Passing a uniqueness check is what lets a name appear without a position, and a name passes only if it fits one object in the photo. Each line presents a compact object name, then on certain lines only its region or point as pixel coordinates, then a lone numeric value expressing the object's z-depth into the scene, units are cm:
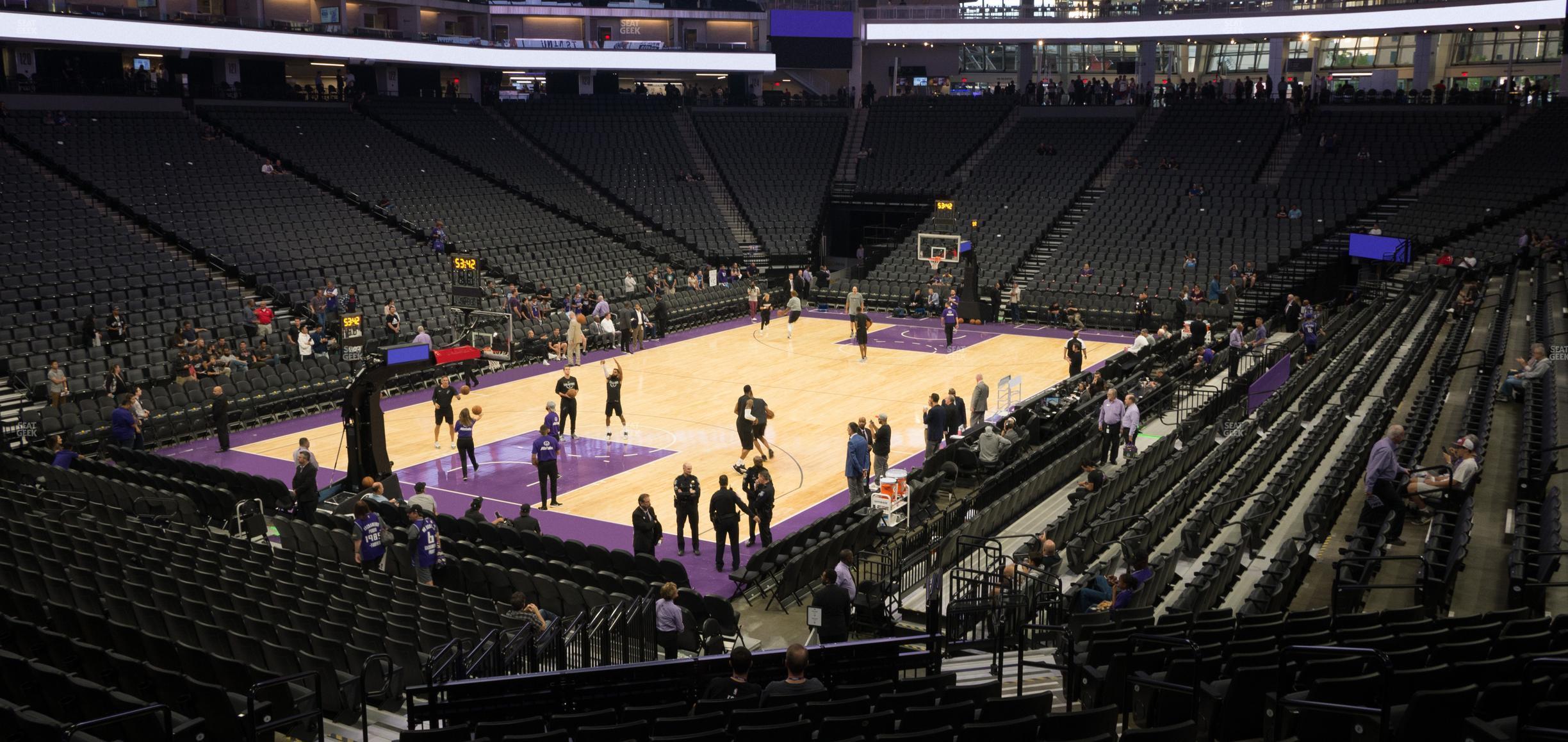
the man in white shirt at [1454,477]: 1156
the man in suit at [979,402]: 2103
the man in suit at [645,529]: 1404
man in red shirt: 2570
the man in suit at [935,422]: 1931
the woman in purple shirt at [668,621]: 1095
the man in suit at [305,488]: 1573
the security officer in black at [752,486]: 1547
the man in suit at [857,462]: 1667
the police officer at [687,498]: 1519
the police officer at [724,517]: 1462
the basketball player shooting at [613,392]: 2125
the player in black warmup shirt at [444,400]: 2038
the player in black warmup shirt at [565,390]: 2038
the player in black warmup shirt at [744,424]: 1903
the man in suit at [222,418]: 2070
